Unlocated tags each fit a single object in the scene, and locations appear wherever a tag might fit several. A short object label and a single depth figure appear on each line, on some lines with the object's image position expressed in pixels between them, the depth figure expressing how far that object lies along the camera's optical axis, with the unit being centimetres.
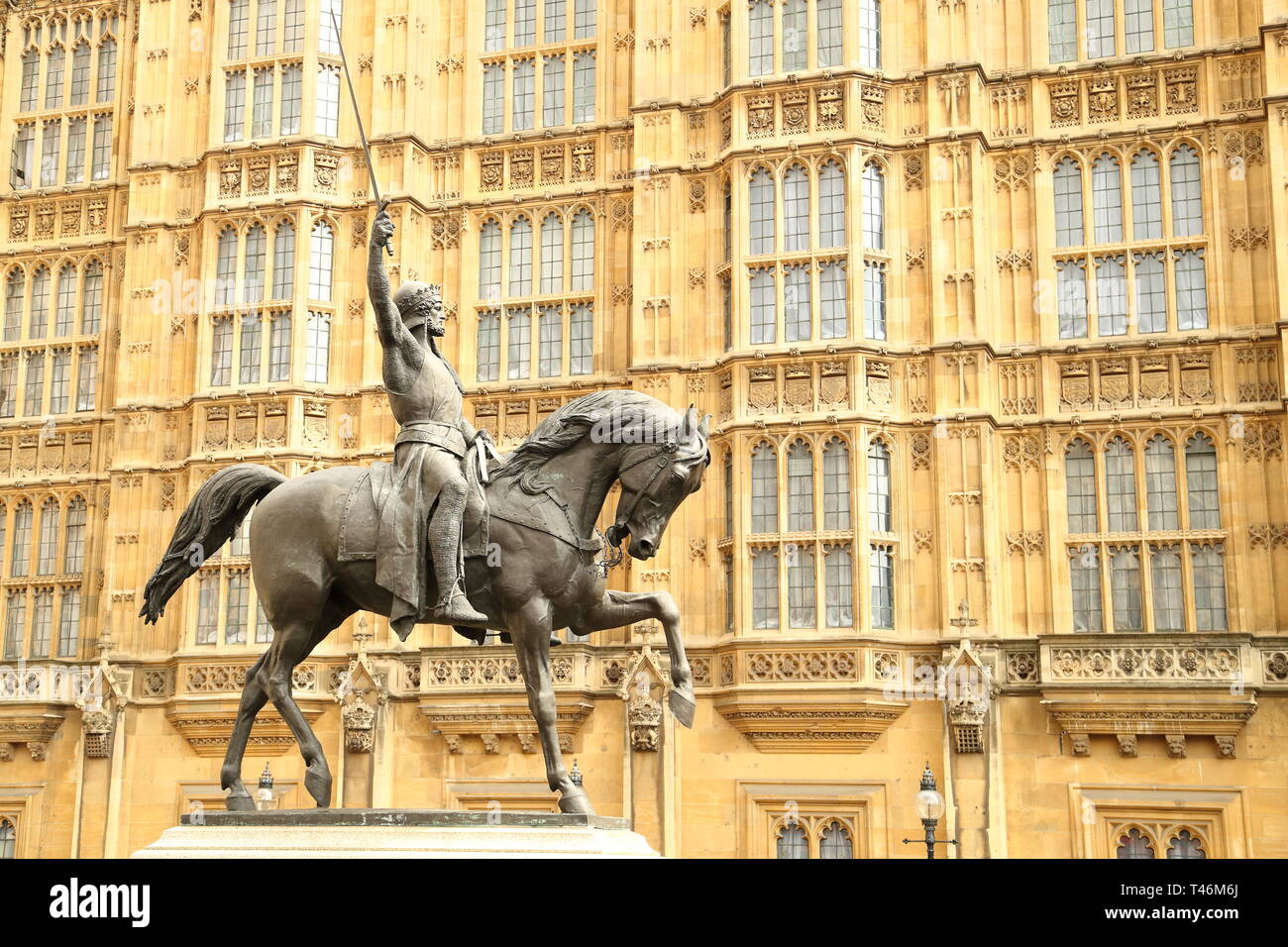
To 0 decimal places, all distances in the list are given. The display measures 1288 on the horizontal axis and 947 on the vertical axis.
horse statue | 987
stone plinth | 865
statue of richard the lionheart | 977
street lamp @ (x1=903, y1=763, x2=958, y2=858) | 1972
